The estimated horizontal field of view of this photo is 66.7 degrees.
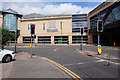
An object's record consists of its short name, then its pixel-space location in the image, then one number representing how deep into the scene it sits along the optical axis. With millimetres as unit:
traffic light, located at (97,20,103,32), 10786
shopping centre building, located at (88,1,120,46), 26705
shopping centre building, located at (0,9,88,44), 43031
